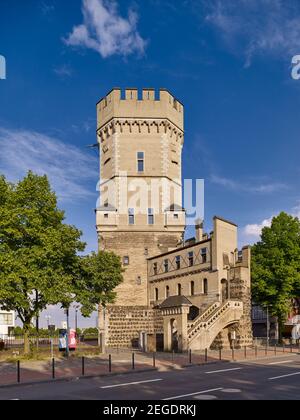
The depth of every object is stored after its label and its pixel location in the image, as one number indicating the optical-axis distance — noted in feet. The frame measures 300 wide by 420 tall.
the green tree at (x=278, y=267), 148.36
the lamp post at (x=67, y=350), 111.25
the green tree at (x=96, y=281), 118.01
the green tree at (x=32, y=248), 102.12
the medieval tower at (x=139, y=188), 188.55
